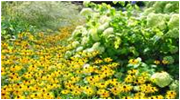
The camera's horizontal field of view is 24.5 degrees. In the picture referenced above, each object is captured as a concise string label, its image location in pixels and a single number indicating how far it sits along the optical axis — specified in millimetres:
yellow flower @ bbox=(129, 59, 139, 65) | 5037
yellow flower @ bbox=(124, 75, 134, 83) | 4760
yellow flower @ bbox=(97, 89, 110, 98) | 4336
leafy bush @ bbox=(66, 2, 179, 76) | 5344
